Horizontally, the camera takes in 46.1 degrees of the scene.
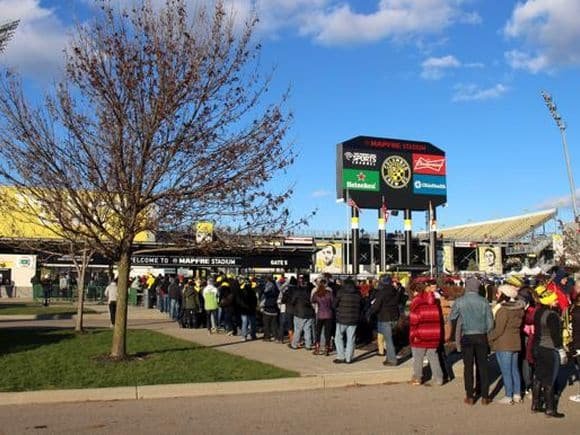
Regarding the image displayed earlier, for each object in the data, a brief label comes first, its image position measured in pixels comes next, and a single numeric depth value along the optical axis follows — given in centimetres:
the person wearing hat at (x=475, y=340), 990
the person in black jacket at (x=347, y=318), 1331
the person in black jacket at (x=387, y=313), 1322
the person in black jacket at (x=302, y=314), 1522
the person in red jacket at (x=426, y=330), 1123
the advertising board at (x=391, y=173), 5984
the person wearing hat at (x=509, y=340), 981
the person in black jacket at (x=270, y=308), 1723
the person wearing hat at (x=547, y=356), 903
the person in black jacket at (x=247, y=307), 1744
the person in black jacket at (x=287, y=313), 1617
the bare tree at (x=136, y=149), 1198
